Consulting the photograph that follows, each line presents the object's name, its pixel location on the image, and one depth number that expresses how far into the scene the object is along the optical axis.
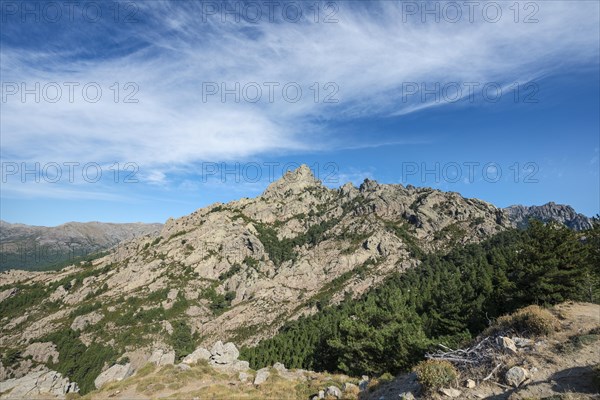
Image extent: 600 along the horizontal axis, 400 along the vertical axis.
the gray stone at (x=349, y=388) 26.37
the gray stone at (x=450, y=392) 15.53
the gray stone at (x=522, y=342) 18.56
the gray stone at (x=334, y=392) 26.50
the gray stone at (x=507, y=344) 17.50
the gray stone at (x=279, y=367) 42.09
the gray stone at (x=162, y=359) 45.86
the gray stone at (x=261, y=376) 37.22
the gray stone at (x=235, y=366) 44.28
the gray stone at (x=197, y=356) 46.81
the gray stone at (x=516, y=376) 15.31
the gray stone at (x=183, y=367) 41.60
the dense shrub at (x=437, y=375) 16.44
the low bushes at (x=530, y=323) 20.25
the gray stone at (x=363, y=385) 25.97
